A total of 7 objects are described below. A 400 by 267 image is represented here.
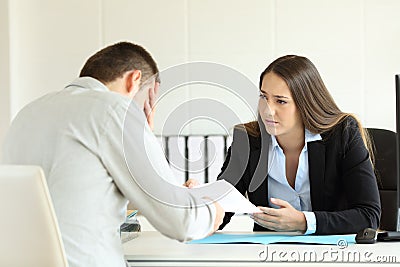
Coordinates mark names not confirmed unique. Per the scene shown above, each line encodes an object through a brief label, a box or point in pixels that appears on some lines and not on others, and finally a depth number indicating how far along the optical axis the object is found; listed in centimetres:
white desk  211
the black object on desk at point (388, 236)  245
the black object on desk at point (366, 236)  239
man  194
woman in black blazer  272
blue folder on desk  237
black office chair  298
